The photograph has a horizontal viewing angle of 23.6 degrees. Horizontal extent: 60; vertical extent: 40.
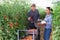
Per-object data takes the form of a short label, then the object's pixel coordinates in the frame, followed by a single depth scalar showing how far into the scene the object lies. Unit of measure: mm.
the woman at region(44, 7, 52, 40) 4733
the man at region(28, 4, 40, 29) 5433
